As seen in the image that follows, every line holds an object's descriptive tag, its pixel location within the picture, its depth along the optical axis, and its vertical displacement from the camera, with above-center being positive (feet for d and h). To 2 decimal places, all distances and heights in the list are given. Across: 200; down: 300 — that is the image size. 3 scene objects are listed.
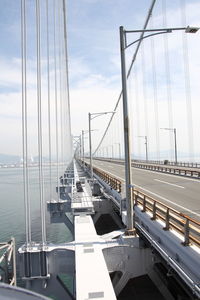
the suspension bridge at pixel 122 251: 18.89 -9.59
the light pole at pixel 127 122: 27.25 +4.21
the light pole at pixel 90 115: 76.84 +14.54
